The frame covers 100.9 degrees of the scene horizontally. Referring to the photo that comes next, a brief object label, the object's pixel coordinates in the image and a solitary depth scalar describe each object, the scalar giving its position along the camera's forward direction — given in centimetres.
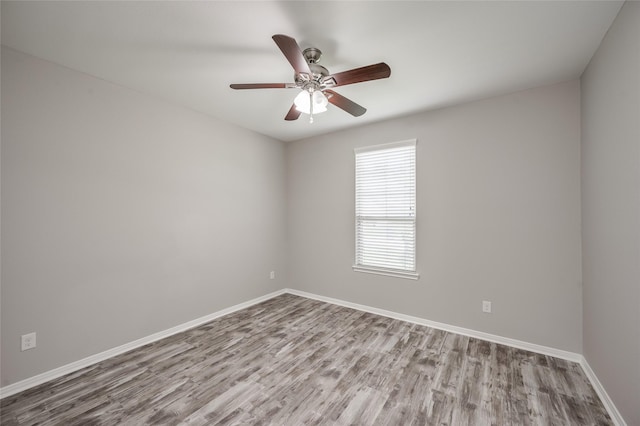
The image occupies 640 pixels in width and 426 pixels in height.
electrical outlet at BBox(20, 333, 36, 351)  210
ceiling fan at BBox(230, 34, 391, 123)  172
